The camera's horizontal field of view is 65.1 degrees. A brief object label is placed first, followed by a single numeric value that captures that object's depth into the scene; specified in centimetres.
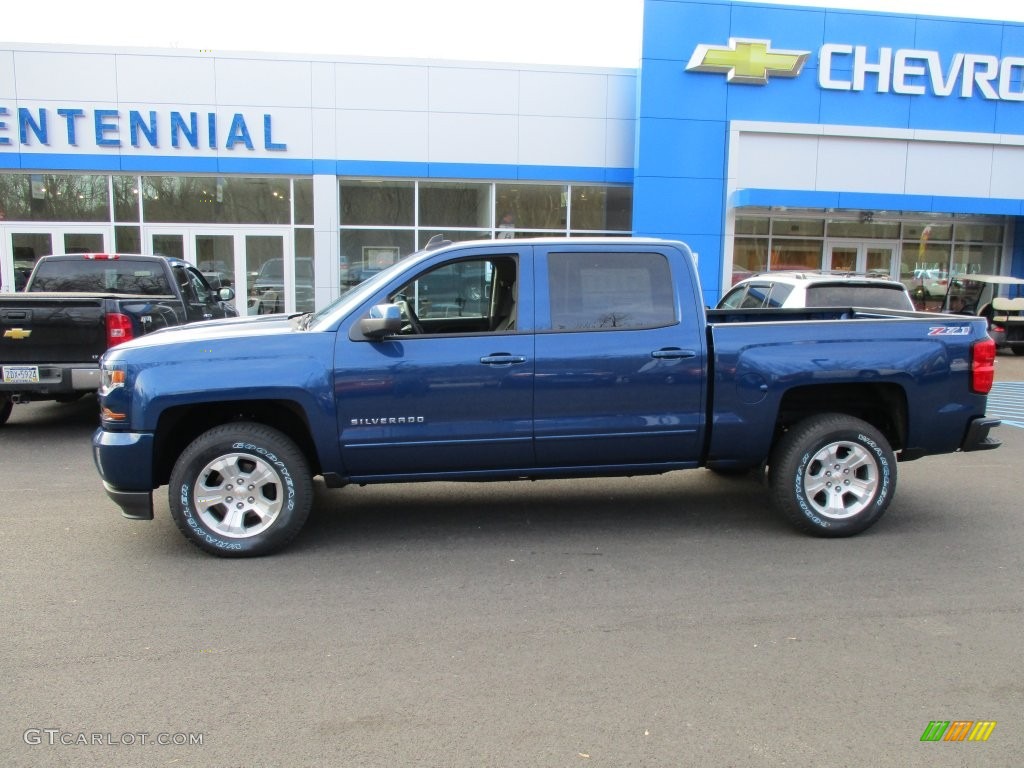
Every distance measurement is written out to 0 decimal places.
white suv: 907
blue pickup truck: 492
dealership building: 1694
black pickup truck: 810
